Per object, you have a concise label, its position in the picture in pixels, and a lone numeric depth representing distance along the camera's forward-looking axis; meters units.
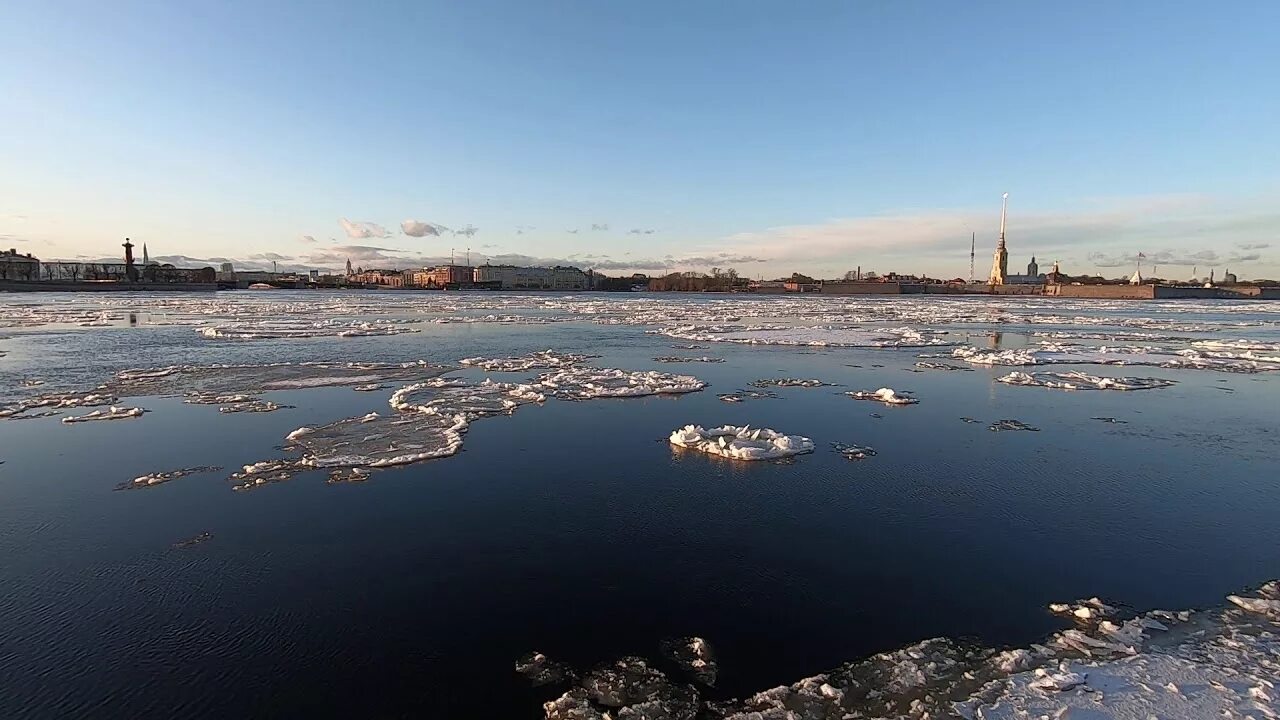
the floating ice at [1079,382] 11.84
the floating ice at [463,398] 9.37
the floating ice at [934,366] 14.36
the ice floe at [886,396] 10.27
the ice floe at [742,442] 7.16
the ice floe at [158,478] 5.95
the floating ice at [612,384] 10.88
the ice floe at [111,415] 8.55
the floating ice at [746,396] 10.52
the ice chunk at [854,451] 7.16
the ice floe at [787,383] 12.00
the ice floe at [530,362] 14.06
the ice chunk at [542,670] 3.26
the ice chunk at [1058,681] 3.18
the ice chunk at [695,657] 3.32
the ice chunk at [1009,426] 8.51
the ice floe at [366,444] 6.53
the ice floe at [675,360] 15.56
